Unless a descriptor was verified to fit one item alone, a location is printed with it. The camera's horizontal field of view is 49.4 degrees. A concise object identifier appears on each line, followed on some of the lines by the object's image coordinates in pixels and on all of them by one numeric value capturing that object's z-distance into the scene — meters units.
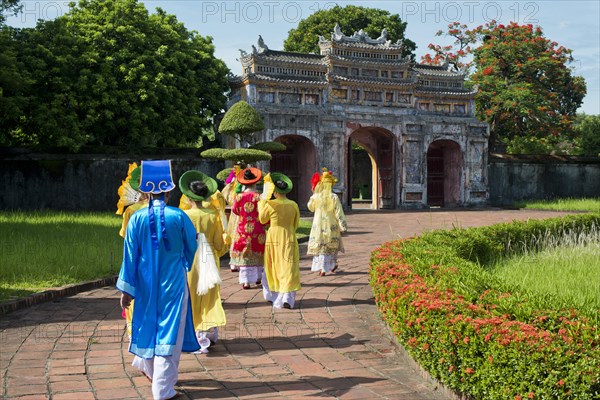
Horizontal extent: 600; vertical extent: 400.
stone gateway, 24.83
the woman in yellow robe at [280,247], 7.68
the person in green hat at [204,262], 5.56
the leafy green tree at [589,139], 35.09
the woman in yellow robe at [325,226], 10.30
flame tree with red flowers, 29.58
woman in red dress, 8.92
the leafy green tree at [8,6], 18.99
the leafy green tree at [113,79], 21.73
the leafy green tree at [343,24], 34.72
